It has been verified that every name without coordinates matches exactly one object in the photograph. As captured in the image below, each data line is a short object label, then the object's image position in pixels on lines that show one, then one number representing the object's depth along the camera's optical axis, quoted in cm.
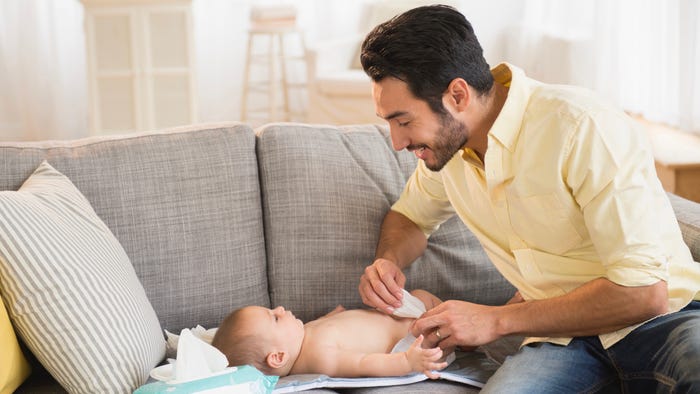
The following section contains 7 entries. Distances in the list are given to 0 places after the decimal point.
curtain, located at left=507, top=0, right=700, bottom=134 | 443
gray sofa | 255
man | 222
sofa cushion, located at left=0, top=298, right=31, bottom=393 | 223
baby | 237
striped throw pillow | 224
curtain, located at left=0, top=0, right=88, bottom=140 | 613
